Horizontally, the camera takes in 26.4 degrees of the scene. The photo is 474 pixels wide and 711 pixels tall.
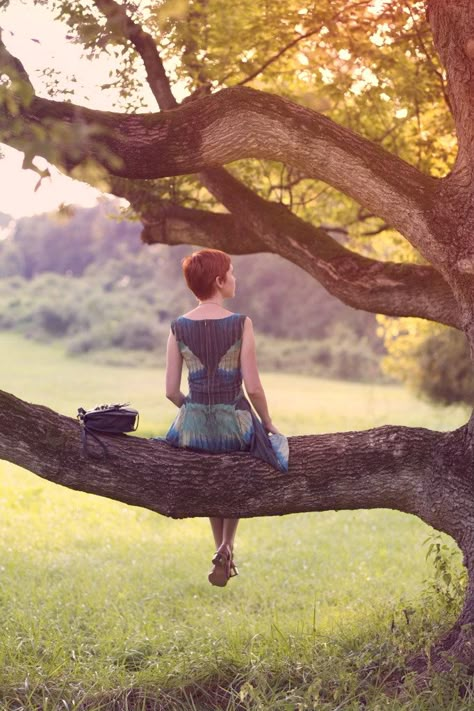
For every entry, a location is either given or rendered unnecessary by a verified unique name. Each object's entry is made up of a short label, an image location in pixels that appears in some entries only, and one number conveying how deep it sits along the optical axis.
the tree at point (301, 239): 5.65
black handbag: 5.70
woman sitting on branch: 6.13
